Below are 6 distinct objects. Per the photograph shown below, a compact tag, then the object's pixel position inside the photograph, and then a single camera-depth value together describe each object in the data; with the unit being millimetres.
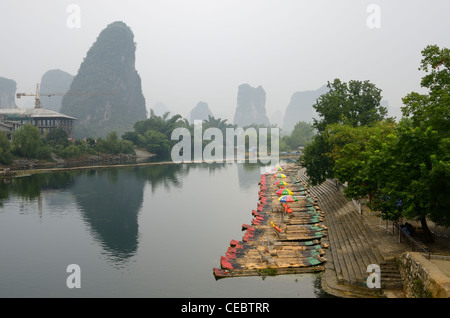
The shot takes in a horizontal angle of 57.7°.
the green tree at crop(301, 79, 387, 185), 43594
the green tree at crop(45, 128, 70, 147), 104038
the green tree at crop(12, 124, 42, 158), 86062
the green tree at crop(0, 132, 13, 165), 79000
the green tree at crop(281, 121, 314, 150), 147000
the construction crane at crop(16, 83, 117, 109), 165075
